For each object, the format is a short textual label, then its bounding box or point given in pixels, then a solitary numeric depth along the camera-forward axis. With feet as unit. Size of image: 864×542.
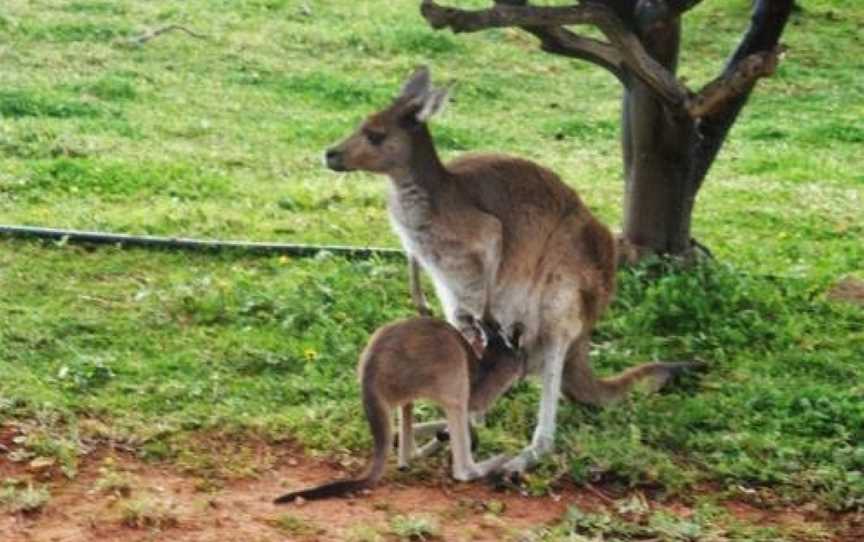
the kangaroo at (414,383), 33.68
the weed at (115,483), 34.24
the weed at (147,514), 32.30
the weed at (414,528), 32.09
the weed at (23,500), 32.94
